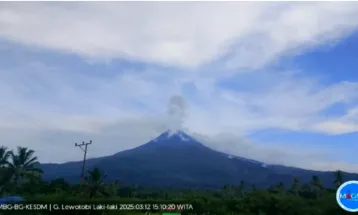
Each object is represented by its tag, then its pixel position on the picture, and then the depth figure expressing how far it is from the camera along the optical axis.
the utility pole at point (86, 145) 27.93
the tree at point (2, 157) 37.25
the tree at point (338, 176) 50.38
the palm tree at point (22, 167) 36.97
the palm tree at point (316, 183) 51.03
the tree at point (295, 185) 51.19
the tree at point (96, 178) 34.32
